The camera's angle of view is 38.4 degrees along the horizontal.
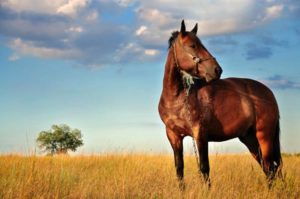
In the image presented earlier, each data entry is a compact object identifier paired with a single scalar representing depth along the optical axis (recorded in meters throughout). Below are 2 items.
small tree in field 44.38
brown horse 7.52
